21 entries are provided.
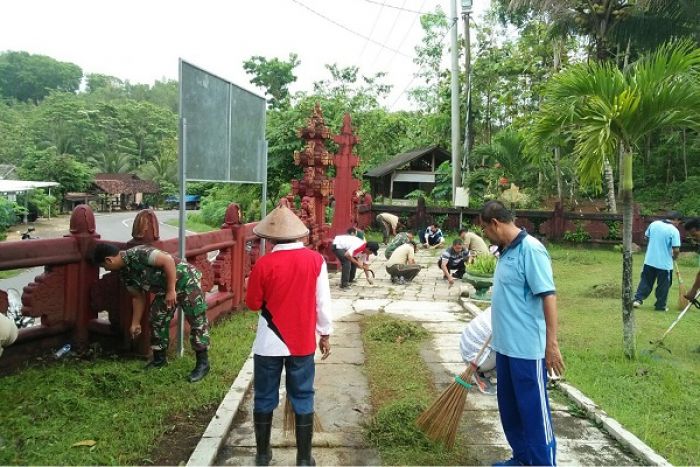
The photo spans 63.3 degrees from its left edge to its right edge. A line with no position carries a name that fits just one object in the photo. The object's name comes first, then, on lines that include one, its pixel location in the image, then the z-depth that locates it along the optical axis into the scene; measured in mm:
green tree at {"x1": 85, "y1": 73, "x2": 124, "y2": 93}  102250
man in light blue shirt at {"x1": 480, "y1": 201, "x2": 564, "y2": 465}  3158
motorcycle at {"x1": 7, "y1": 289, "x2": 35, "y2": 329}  5225
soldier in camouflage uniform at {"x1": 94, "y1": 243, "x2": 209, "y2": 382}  4762
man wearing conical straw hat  3367
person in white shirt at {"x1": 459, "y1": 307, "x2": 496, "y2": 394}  4676
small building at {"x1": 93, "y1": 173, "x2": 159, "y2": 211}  49406
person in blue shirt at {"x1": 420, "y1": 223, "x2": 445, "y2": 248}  16312
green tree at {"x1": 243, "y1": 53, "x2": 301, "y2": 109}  36562
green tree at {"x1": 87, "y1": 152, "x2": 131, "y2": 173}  59000
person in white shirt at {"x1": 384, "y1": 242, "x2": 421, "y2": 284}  11430
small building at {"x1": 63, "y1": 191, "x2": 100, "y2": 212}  43625
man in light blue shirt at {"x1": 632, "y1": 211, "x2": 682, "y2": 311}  8828
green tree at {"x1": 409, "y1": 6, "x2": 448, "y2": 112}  28391
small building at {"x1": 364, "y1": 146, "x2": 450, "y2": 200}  27281
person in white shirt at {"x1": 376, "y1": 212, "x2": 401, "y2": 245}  18391
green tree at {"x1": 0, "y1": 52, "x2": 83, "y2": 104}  70562
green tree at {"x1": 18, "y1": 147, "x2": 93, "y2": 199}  42844
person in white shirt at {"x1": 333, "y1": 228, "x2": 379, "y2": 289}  10602
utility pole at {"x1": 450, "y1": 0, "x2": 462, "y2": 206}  19094
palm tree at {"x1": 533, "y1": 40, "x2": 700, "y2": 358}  5625
